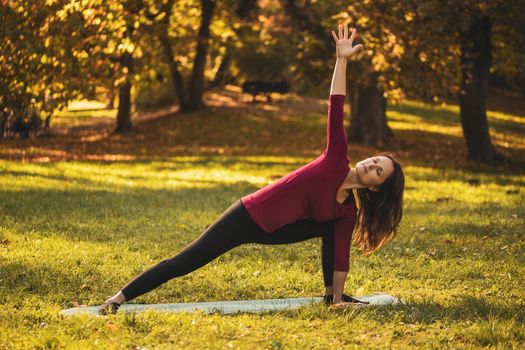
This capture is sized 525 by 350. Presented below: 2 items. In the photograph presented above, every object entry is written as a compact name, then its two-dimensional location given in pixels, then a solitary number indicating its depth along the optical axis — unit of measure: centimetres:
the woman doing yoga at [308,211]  562
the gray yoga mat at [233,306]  600
